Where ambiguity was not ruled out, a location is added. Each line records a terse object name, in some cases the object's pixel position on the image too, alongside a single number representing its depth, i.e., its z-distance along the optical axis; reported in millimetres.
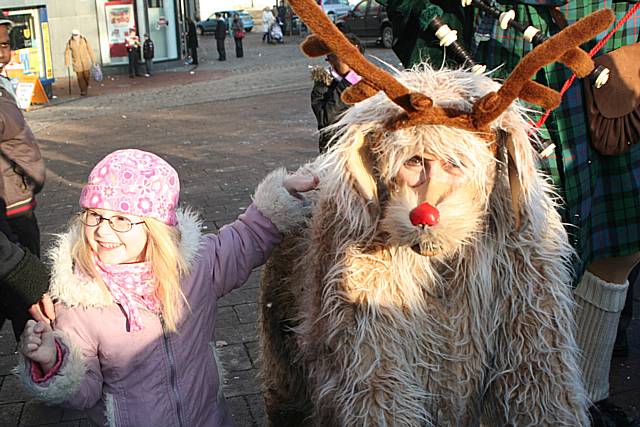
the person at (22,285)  2537
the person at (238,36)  26750
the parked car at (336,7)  31466
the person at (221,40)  25750
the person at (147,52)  21344
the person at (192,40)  24250
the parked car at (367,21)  25853
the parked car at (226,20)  37969
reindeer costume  2125
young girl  2379
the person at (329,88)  5121
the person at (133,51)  21016
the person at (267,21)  32250
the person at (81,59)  17344
